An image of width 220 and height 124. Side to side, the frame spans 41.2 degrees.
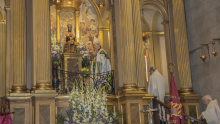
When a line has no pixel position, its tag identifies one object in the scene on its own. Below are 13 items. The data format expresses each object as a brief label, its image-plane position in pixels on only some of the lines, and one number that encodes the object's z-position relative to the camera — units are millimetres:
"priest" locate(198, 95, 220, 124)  8516
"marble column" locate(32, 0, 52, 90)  9453
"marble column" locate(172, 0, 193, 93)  11828
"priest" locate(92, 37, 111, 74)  12500
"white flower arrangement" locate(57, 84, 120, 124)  6984
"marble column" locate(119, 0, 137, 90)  10383
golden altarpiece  9438
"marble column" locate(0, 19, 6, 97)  14414
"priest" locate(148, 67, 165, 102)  10703
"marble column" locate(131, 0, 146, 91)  10844
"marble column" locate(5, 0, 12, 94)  12199
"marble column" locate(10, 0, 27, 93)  9906
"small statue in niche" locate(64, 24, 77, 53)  12961
